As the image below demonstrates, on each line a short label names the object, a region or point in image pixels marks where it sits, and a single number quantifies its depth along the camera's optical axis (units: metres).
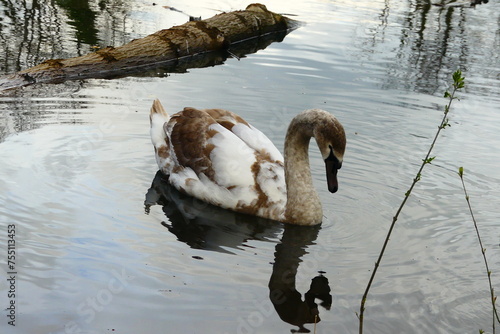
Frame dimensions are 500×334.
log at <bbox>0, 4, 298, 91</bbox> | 12.69
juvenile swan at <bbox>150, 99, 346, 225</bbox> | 7.73
